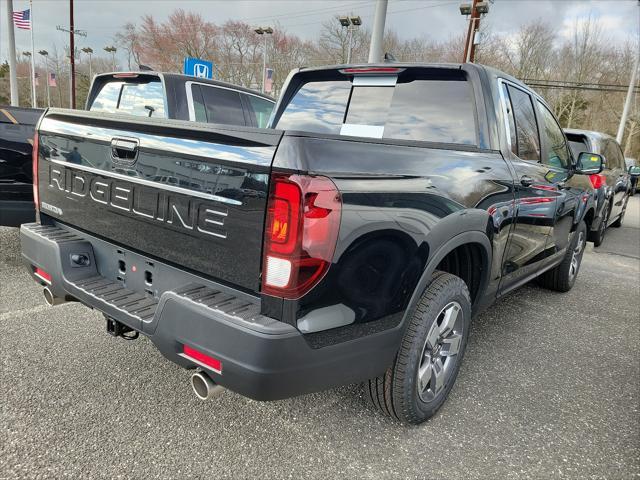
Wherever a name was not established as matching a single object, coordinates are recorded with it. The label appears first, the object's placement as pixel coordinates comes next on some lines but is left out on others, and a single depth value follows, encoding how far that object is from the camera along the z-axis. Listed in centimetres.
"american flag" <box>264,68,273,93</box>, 2506
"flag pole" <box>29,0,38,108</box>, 3949
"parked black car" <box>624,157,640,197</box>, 834
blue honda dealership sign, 1407
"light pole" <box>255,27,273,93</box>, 3653
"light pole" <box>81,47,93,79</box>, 4812
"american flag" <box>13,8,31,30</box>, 2269
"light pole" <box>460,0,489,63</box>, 2011
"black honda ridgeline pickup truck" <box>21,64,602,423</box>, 164
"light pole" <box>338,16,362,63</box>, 2359
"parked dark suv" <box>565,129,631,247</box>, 654
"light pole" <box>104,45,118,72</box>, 4744
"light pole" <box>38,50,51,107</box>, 5794
